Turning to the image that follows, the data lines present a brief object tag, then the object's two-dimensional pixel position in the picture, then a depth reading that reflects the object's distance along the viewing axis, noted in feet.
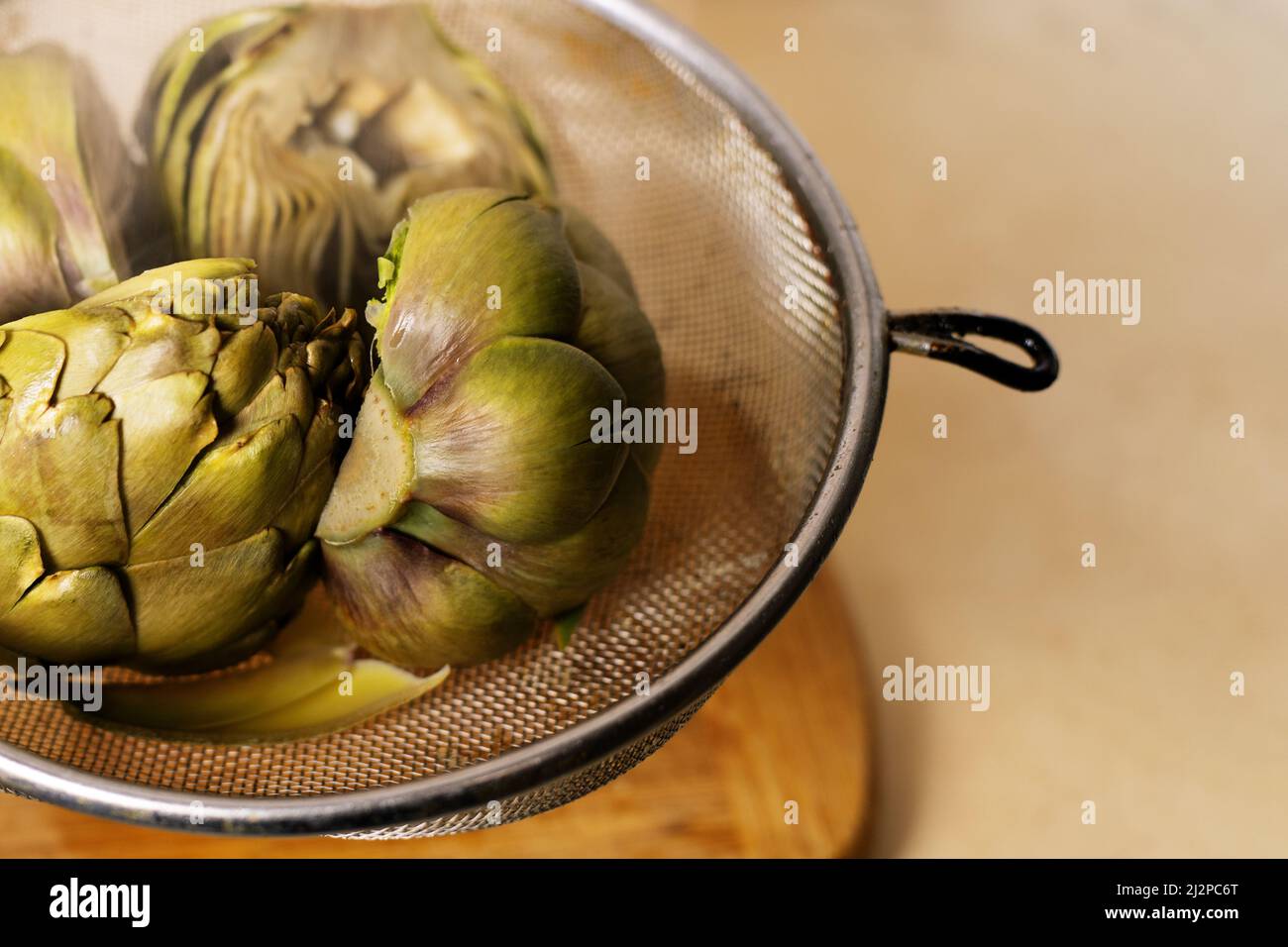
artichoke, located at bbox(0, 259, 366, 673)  1.40
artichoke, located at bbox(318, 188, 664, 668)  1.49
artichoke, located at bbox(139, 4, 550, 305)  1.91
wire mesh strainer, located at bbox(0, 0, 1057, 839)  1.48
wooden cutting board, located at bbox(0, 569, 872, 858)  1.95
